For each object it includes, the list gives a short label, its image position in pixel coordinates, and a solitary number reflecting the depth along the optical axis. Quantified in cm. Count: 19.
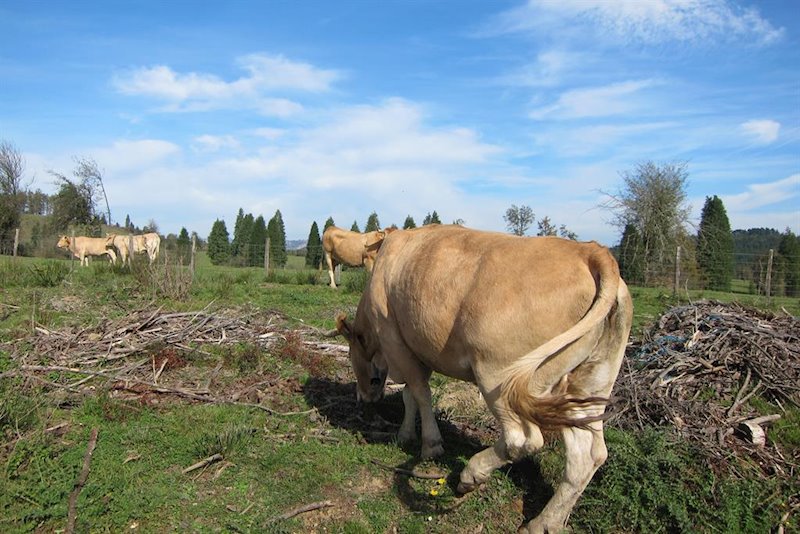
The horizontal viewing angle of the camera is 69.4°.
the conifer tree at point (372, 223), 3806
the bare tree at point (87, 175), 2951
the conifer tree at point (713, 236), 3114
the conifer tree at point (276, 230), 4718
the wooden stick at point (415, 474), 523
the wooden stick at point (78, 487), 425
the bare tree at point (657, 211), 3603
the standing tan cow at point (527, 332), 394
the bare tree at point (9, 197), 4041
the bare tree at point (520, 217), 3391
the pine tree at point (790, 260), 2477
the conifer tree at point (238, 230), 4891
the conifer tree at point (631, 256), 2825
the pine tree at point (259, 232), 4703
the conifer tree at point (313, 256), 3903
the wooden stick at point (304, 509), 457
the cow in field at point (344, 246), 2252
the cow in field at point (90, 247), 3114
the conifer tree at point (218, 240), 4706
